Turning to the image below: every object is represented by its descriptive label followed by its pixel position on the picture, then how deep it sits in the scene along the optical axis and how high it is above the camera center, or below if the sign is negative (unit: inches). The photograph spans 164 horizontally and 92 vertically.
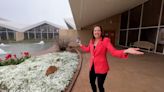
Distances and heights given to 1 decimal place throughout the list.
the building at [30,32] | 449.8 +52.7
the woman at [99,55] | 43.5 -8.3
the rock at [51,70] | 83.3 -33.1
